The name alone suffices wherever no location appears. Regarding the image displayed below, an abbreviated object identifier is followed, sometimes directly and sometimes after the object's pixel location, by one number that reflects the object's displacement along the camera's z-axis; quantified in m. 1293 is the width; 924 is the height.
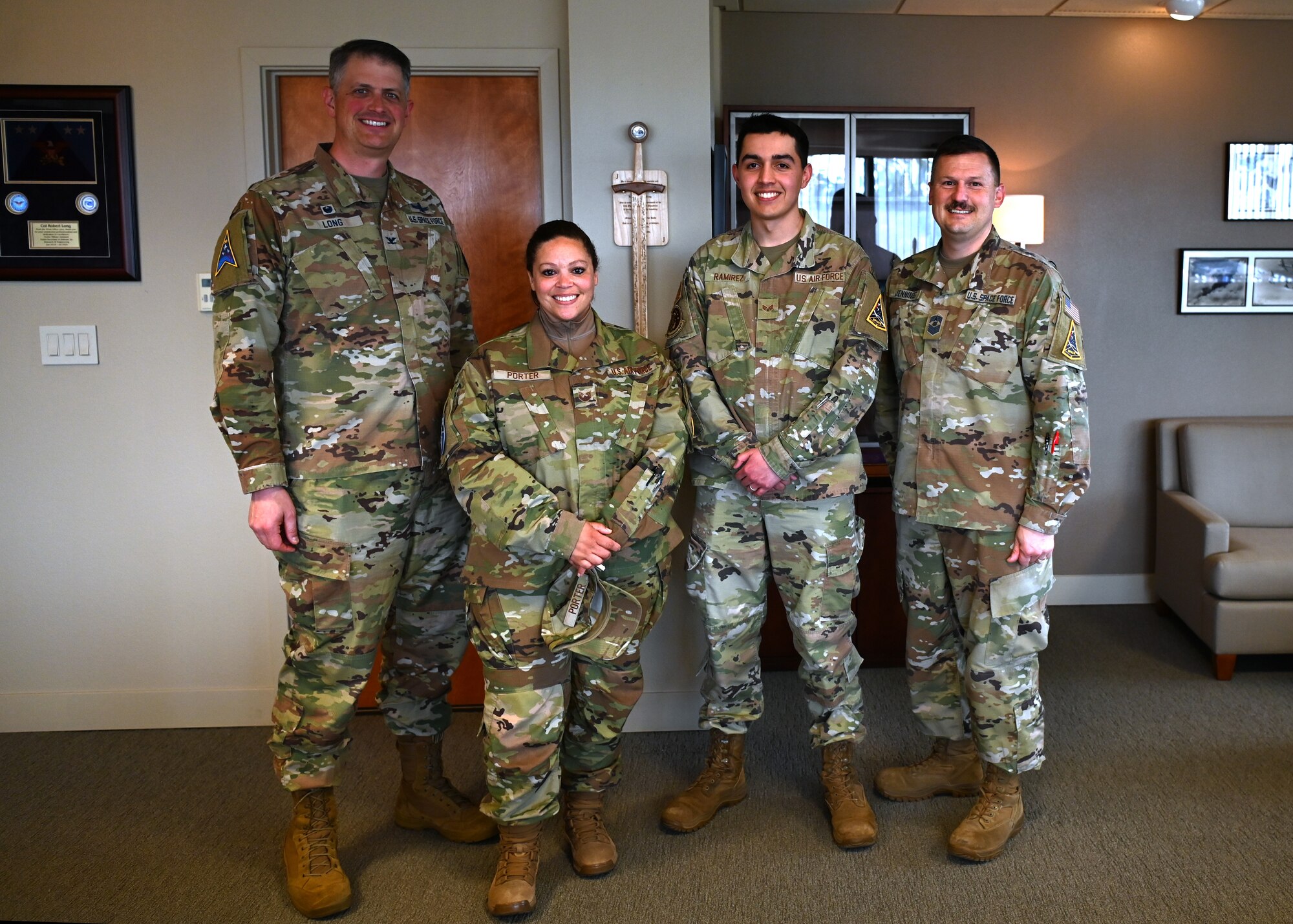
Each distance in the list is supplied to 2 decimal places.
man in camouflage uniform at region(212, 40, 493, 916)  2.10
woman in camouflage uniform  2.14
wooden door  3.09
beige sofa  3.42
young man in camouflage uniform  2.37
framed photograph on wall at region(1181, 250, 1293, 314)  4.25
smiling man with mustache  2.26
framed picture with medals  2.93
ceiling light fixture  3.72
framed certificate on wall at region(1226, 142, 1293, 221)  4.21
